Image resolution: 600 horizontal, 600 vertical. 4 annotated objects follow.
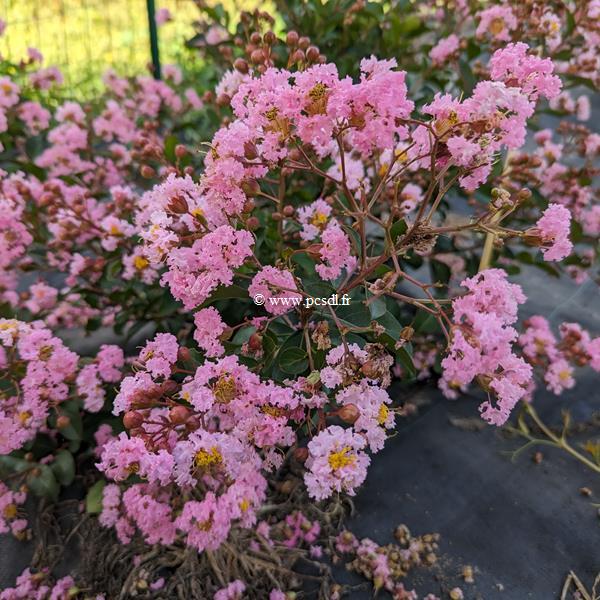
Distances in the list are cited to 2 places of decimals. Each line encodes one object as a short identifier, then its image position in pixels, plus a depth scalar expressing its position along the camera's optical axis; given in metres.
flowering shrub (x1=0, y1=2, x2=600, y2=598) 0.26
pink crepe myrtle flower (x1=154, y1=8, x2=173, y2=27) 0.86
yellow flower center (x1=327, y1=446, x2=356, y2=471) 0.25
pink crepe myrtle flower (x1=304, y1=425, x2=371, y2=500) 0.25
